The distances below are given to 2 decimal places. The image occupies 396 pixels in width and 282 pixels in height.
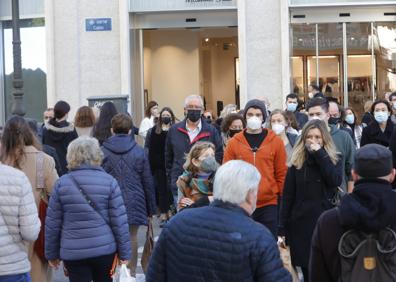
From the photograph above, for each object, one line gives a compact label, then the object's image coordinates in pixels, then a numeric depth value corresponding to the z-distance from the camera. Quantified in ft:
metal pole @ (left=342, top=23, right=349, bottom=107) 64.57
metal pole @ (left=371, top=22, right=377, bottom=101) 65.62
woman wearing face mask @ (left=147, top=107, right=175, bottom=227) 41.09
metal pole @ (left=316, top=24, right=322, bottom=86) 64.20
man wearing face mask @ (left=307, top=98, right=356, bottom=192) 26.89
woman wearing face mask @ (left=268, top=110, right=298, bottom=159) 30.66
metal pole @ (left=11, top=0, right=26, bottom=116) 47.93
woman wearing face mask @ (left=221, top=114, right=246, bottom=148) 32.19
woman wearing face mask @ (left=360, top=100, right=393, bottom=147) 34.50
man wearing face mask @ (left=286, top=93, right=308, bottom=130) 40.63
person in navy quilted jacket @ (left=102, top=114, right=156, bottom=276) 27.53
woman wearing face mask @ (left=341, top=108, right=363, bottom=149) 43.75
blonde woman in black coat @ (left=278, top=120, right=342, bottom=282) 23.18
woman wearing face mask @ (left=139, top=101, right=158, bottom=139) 49.08
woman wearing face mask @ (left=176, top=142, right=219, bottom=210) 21.50
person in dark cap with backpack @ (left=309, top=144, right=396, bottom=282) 13.38
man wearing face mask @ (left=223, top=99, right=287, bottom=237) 26.22
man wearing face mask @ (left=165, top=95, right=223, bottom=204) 31.07
